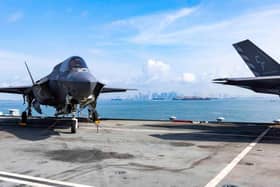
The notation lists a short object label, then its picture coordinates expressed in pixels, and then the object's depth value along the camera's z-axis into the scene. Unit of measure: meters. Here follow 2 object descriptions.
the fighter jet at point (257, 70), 16.75
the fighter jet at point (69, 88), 12.52
